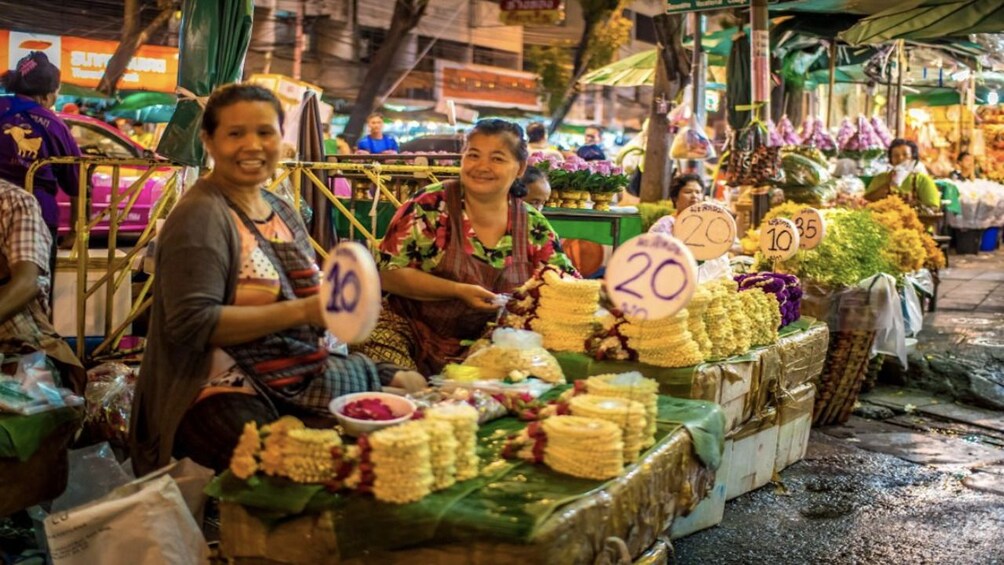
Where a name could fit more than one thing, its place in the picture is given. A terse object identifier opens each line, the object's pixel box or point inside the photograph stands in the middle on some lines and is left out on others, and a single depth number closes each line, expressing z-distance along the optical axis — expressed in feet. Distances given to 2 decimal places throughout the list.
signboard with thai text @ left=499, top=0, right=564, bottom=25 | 55.57
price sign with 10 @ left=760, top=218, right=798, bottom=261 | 18.29
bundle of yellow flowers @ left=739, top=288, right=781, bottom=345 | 15.24
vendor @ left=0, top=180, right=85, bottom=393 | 12.36
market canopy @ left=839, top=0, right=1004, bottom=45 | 25.12
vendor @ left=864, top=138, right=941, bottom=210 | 36.91
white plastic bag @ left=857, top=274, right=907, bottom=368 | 21.20
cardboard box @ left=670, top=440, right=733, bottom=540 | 14.65
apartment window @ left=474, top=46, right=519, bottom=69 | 101.31
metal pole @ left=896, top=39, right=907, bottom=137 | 47.57
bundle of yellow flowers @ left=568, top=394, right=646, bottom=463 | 8.91
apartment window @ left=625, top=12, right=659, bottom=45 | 131.03
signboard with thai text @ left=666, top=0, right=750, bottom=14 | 30.89
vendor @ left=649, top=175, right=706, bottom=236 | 22.77
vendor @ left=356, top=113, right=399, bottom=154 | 50.24
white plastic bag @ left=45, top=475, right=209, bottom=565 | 8.87
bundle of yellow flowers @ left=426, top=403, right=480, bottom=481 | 8.32
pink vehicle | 38.60
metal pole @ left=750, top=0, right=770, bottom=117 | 28.35
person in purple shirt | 20.59
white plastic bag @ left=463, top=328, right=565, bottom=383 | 11.53
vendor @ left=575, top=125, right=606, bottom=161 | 40.68
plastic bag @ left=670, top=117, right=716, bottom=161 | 36.65
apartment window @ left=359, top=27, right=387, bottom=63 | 83.71
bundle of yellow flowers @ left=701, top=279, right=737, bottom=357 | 13.91
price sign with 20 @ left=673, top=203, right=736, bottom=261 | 15.85
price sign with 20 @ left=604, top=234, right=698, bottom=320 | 9.48
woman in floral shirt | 13.56
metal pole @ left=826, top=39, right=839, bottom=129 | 42.79
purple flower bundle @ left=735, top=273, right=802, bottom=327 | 16.84
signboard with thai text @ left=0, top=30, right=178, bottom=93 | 62.49
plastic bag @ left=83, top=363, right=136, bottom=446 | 14.37
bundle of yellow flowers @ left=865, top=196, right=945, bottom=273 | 24.20
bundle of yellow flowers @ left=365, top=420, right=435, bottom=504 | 7.78
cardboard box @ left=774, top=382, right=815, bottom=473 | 17.01
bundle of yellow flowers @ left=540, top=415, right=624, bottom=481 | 8.55
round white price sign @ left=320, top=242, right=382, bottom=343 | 7.52
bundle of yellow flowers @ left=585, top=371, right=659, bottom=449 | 9.42
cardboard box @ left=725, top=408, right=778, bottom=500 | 15.76
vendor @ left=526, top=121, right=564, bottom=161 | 42.27
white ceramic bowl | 8.61
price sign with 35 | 19.38
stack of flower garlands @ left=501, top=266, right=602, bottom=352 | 13.20
